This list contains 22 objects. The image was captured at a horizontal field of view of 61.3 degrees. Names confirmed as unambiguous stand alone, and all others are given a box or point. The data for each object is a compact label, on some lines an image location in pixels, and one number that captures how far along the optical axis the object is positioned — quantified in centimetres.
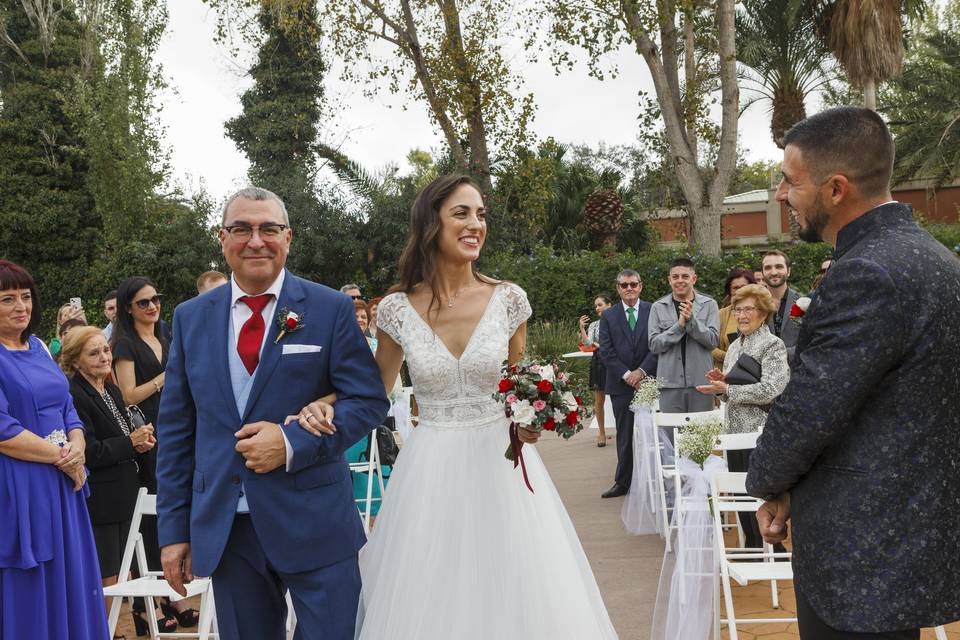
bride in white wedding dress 316
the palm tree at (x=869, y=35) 1798
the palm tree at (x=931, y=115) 2823
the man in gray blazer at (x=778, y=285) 710
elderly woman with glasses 575
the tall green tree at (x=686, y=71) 1639
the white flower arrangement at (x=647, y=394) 739
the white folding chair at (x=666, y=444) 619
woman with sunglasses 562
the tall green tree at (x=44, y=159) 2636
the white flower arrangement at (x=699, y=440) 557
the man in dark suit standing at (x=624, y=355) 859
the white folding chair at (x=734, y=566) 424
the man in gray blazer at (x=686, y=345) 746
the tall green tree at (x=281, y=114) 2383
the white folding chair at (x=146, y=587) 413
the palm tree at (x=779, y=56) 2059
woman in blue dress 378
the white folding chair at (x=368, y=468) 653
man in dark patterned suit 202
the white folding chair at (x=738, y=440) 519
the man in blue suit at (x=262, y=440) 272
